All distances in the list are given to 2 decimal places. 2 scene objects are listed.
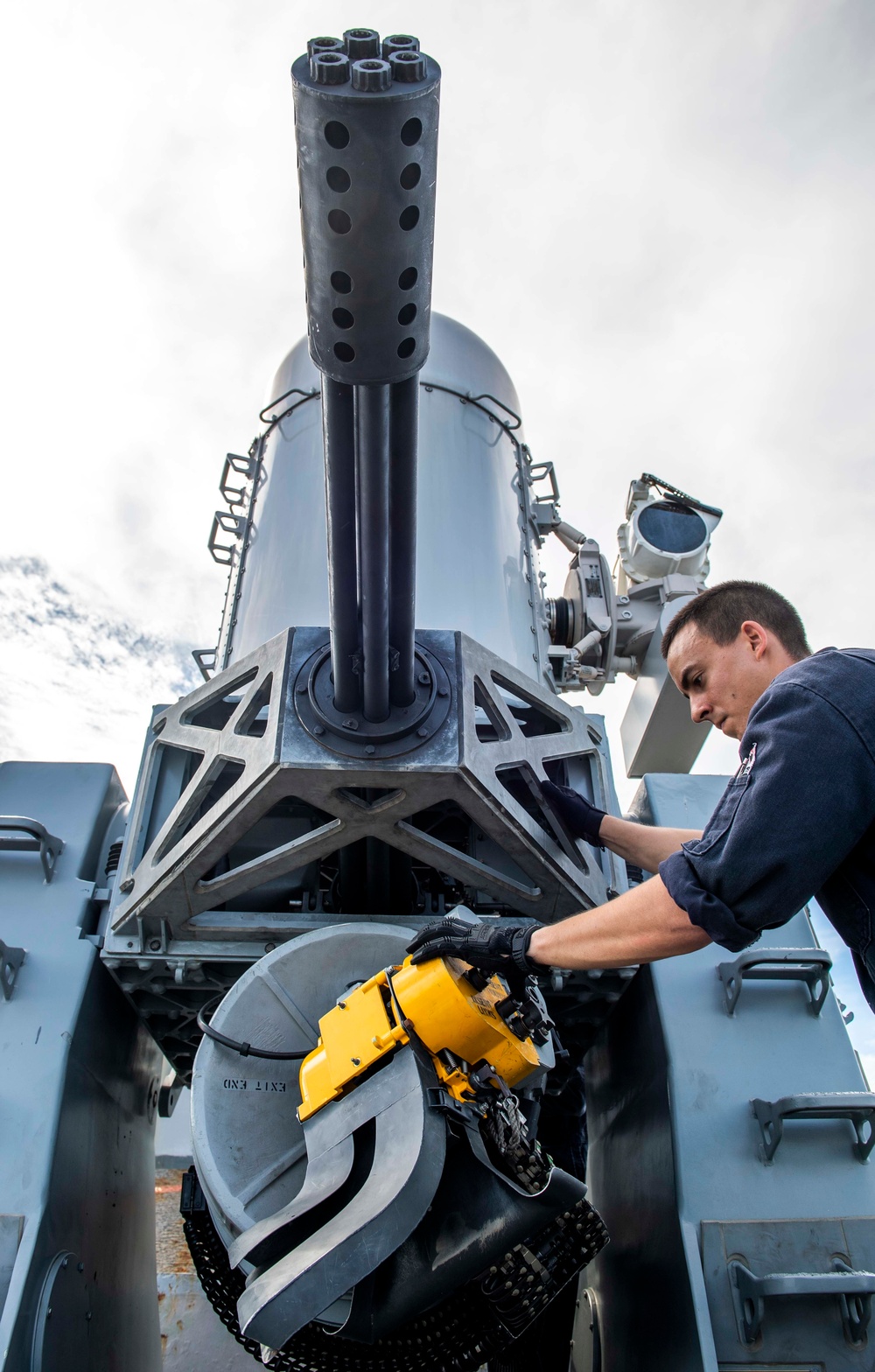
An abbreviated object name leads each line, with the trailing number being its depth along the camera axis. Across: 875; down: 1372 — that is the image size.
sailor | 1.82
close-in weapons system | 2.19
